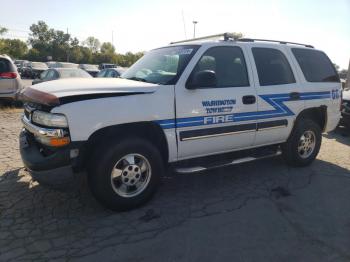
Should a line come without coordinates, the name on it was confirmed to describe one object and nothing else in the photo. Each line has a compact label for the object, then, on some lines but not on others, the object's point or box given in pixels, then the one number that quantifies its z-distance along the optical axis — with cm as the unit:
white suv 349
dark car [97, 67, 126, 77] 1482
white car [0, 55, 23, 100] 1016
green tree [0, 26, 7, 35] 4398
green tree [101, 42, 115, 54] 9378
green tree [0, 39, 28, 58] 7118
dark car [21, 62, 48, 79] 3456
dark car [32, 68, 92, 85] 1385
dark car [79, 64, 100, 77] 3269
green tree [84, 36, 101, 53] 10142
